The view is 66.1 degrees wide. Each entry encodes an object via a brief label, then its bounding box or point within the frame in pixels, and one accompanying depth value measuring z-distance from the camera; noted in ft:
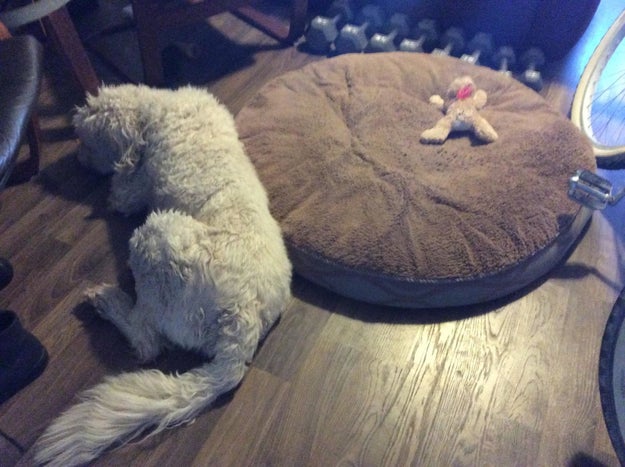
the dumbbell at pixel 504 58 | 6.40
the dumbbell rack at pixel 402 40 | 6.45
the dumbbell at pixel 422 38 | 6.45
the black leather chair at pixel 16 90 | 2.58
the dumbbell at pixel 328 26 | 6.57
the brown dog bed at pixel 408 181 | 3.97
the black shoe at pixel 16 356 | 3.17
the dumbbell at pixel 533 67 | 6.21
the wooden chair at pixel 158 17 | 5.04
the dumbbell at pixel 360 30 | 6.54
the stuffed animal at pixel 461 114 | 4.92
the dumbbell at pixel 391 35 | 6.51
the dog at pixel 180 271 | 3.10
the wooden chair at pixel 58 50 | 4.01
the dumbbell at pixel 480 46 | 6.48
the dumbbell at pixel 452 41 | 6.54
